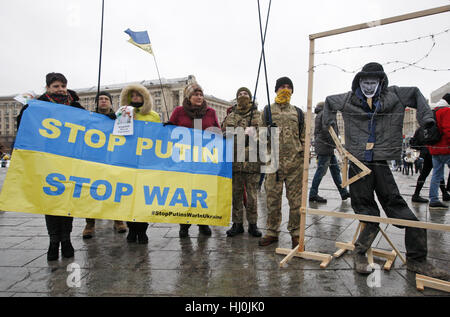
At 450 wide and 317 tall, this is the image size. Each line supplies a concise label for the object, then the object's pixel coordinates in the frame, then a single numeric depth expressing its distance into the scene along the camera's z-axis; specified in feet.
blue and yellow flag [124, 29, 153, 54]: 16.08
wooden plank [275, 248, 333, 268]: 9.36
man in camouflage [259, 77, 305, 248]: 11.37
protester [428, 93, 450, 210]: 15.74
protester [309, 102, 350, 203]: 20.80
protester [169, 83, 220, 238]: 12.93
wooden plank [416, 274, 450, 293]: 7.48
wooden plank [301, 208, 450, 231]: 7.75
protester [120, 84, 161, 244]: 12.42
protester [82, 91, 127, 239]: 13.23
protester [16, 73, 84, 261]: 10.35
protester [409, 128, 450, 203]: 19.32
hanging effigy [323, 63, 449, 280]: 8.84
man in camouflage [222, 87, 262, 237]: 12.82
